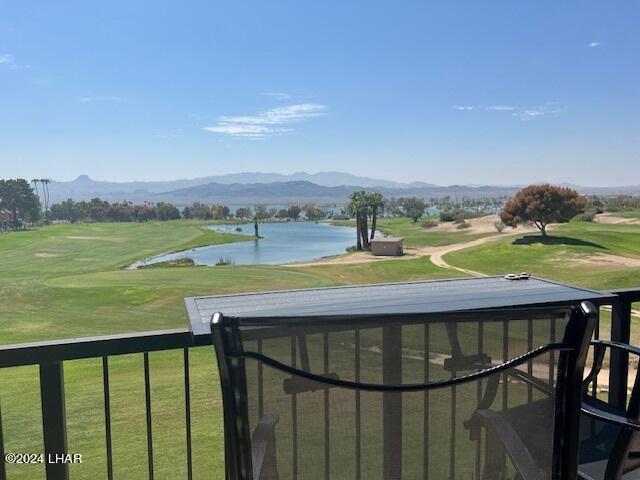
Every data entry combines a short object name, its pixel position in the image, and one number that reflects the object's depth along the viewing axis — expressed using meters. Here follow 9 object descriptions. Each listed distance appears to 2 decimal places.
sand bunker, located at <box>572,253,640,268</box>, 26.73
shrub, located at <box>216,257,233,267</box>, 38.77
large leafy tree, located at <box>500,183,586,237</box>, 33.38
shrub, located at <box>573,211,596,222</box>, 41.22
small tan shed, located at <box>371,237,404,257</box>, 37.62
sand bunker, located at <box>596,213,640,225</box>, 41.47
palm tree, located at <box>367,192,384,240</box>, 44.09
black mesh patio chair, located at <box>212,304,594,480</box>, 0.76
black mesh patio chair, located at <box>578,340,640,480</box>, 1.04
